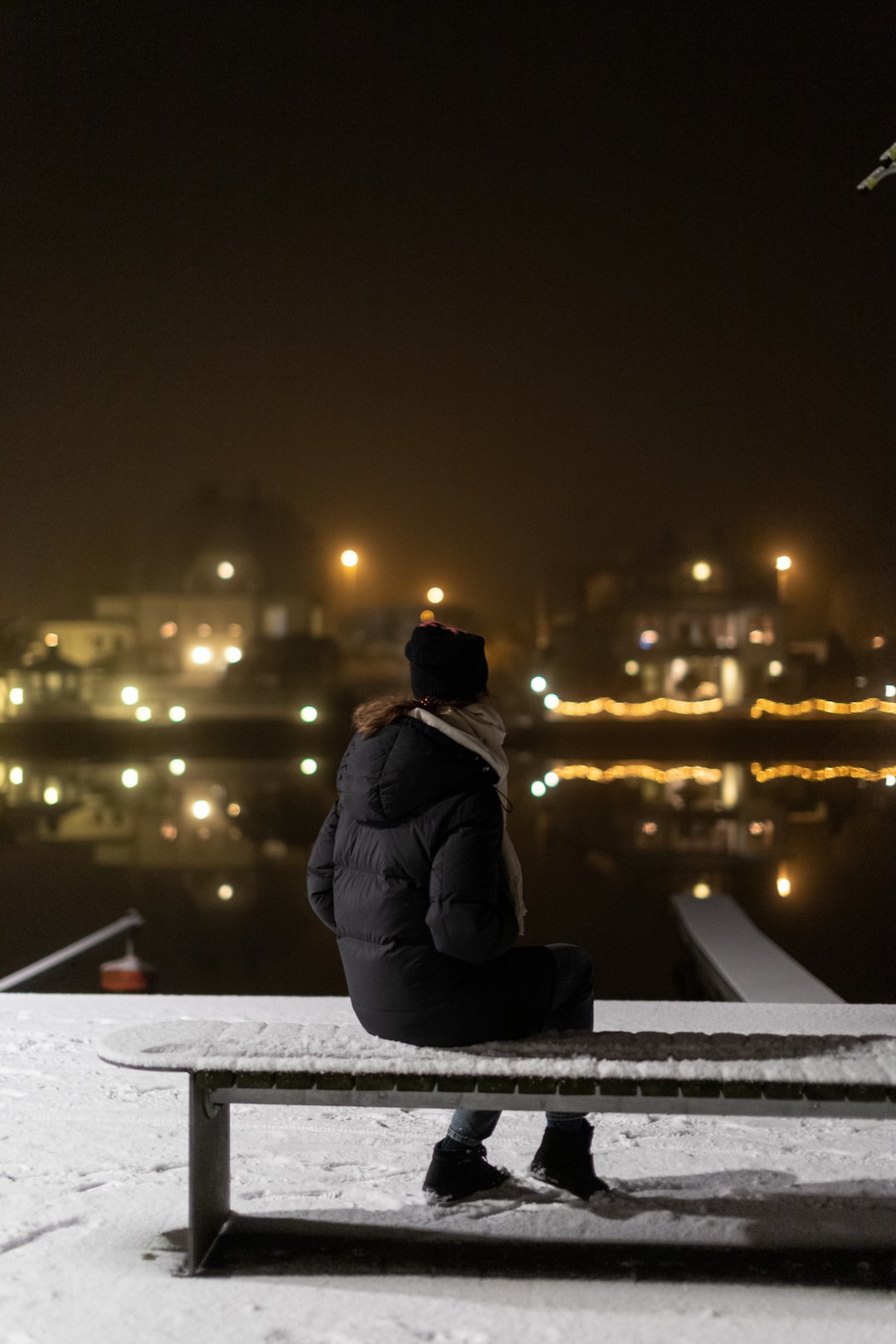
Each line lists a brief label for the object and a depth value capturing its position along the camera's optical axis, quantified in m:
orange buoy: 11.05
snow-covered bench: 3.27
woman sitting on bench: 3.37
